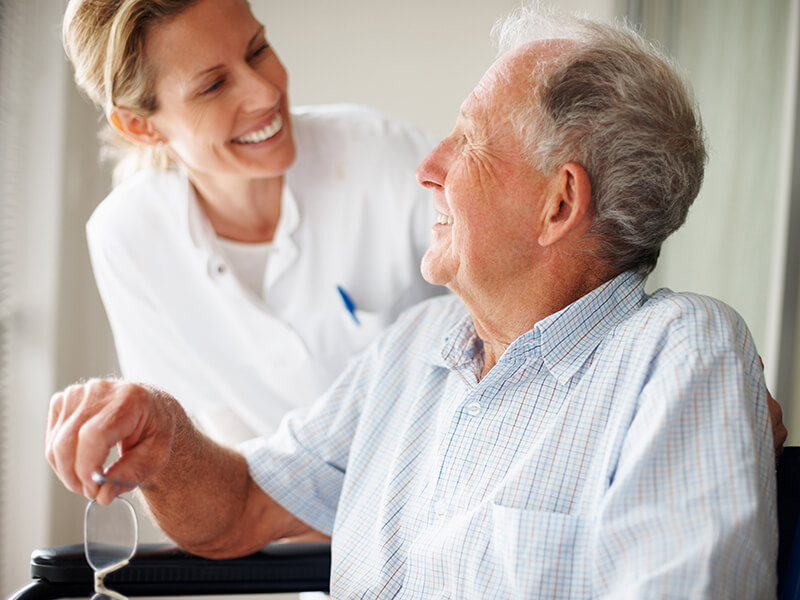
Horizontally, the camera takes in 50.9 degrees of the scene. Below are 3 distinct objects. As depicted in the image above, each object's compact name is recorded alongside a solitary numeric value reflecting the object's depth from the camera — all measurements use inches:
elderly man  40.9
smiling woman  70.1
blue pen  75.3
